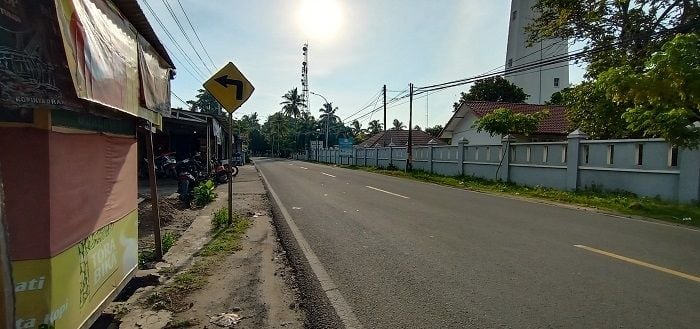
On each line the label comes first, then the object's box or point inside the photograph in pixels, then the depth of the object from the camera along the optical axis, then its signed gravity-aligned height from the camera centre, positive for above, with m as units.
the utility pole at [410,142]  31.12 +0.38
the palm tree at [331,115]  70.81 +5.53
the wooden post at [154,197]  5.68 -0.74
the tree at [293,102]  83.12 +8.42
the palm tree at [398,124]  87.11 +4.70
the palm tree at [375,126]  92.00 +4.45
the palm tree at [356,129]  92.57 +3.85
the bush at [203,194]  11.77 -1.38
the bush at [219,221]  8.47 -1.54
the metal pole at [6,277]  2.06 -0.67
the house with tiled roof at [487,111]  30.75 +2.04
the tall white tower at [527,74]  47.03 +8.41
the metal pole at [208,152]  17.94 -0.34
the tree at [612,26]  15.88 +5.06
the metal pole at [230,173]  8.25 -0.56
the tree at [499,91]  46.88 +6.26
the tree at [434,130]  68.39 +2.95
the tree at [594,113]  18.98 +1.71
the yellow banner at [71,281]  2.72 -1.01
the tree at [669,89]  10.27 +1.56
